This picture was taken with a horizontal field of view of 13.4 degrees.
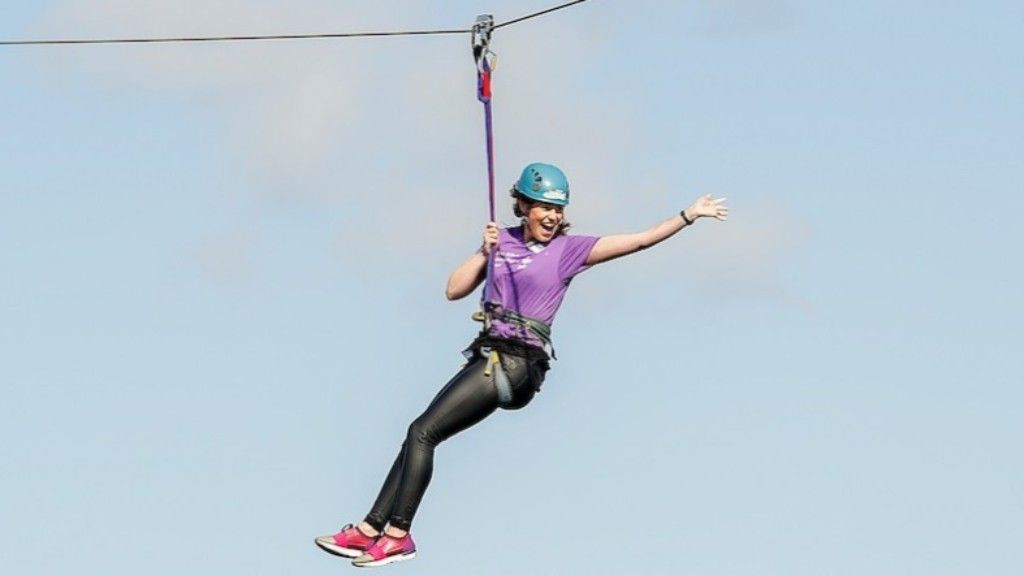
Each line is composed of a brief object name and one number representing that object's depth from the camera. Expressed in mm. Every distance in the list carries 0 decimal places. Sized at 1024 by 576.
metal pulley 34844
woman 34688
